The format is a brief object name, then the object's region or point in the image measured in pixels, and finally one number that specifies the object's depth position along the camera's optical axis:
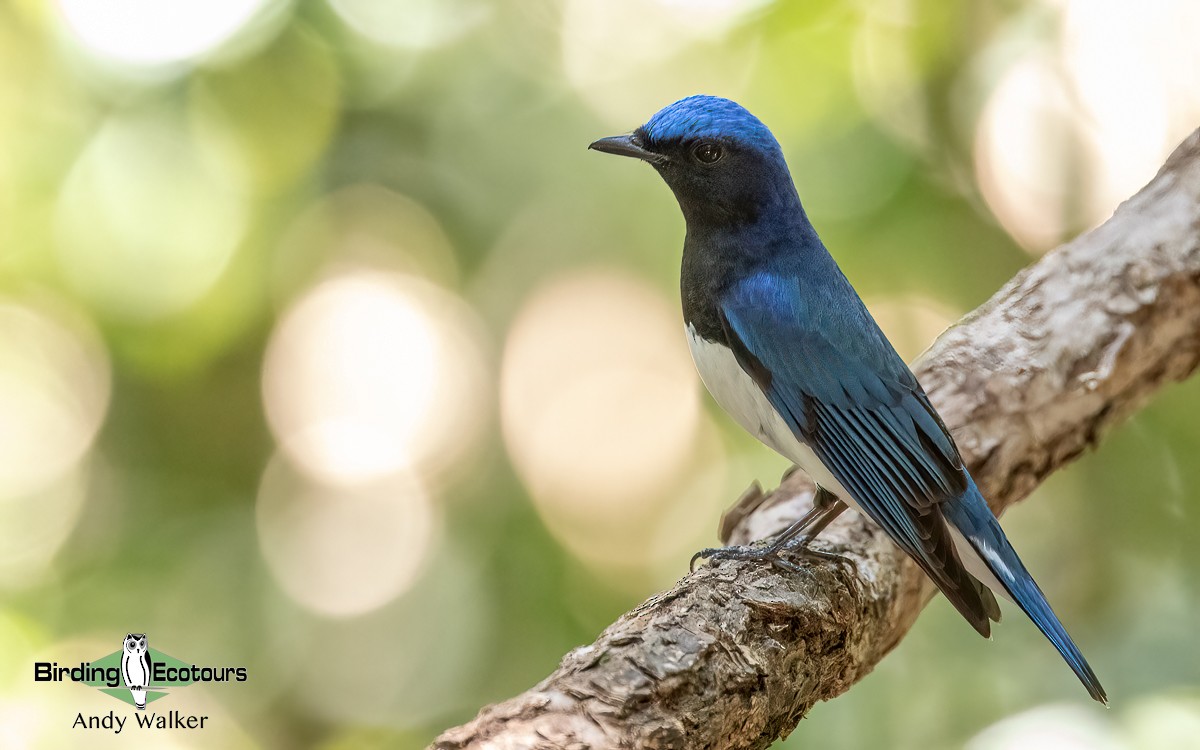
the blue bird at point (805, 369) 6.51
